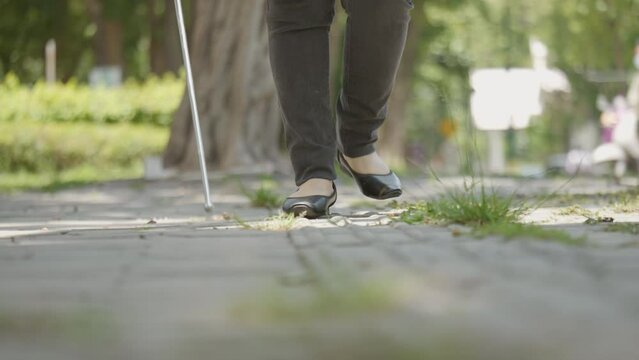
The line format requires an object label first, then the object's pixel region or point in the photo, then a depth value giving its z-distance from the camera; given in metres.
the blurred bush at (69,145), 17.95
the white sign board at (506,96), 36.22
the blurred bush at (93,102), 19.48
